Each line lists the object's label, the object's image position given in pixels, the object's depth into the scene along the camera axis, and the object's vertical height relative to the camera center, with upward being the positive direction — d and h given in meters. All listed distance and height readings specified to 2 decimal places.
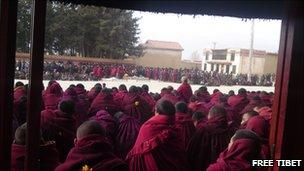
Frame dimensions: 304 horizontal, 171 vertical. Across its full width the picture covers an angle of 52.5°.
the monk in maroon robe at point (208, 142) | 3.40 -0.80
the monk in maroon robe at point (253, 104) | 5.20 -0.51
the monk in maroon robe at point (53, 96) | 4.68 -0.56
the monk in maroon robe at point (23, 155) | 2.47 -0.77
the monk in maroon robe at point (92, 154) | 2.27 -0.68
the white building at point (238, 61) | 30.47 +1.22
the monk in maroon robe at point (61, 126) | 3.32 -0.71
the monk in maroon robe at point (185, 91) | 7.28 -0.52
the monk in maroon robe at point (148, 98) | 5.50 -0.55
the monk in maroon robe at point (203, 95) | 6.28 -0.52
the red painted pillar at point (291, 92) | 1.59 -0.08
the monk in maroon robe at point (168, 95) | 5.83 -0.51
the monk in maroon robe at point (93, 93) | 5.47 -0.53
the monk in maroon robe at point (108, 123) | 3.70 -0.71
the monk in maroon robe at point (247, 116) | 3.74 -0.53
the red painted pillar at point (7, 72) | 1.63 -0.07
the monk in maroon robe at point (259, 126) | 3.40 -0.58
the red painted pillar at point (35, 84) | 1.64 -0.13
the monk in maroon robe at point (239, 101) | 5.83 -0.54
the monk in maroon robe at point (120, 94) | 5.30 -0.53
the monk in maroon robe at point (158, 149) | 2.77 -0.75
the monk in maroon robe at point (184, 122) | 3.68 -0.64
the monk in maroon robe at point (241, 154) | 2.45 -0.65
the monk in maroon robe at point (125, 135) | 3.59 -0.82
